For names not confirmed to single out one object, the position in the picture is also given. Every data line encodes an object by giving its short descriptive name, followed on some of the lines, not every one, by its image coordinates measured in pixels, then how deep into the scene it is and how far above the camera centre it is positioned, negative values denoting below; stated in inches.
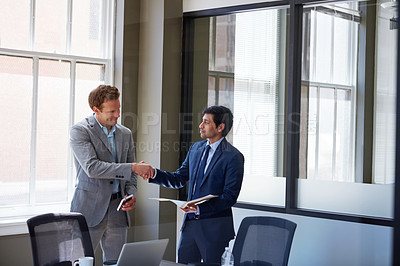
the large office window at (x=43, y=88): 153.0 +12.2
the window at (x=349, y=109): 174.1 +9.5
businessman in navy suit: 169.0 -14.6
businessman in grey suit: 156.8 -9.3
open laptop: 121.9 -25.5
